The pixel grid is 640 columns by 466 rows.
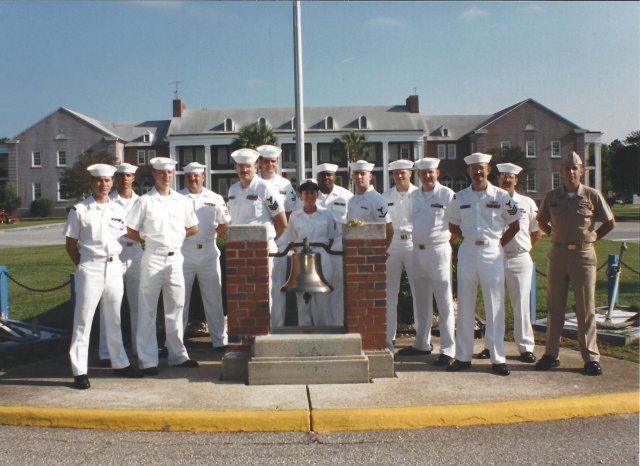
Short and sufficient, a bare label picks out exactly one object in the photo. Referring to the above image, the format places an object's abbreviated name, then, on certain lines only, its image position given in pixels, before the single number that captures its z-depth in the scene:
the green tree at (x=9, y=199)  52.44
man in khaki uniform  5.97
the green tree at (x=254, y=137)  55.91
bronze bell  5.34
